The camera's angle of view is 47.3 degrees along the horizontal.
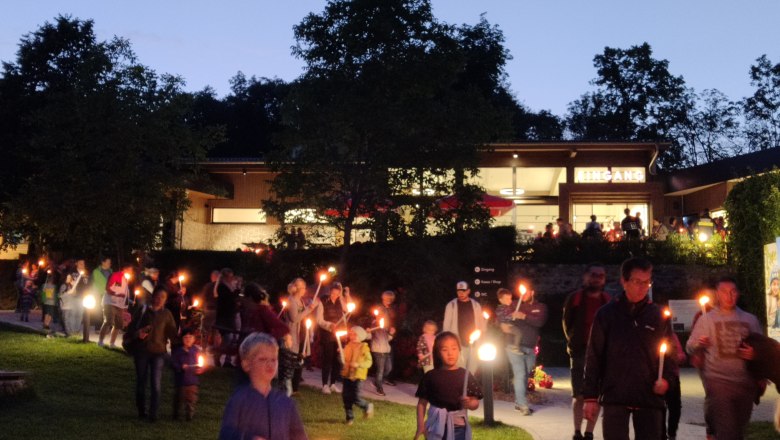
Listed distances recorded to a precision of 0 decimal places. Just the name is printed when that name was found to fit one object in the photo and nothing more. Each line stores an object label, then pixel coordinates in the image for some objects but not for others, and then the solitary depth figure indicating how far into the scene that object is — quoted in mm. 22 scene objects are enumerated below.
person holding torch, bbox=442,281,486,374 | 13422
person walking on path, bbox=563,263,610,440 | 10000
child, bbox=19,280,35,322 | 25891
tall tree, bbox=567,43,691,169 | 61094
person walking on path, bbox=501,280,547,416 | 13570
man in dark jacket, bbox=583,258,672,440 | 6316
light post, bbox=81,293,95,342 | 18597
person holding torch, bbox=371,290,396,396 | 15898
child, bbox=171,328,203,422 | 11586
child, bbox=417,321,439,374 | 13828
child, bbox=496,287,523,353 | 13602
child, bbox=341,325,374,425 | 12188
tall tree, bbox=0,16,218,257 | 28391
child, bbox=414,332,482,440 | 7316
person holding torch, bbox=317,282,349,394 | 15273
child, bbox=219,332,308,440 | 4699
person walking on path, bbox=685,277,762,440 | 7703
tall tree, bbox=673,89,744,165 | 64125
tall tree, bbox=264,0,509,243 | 21391
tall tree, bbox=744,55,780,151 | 63750
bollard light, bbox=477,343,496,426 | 12386
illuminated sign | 36719
